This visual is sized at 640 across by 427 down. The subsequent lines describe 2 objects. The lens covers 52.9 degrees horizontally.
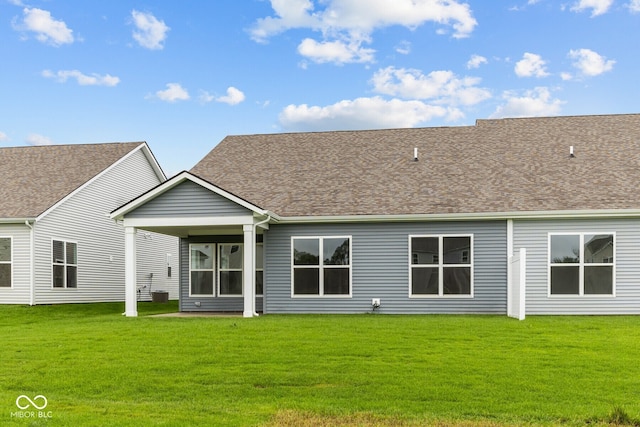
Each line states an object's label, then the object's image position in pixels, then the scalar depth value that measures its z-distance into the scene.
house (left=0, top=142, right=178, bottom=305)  20.78
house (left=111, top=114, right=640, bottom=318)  16.84
